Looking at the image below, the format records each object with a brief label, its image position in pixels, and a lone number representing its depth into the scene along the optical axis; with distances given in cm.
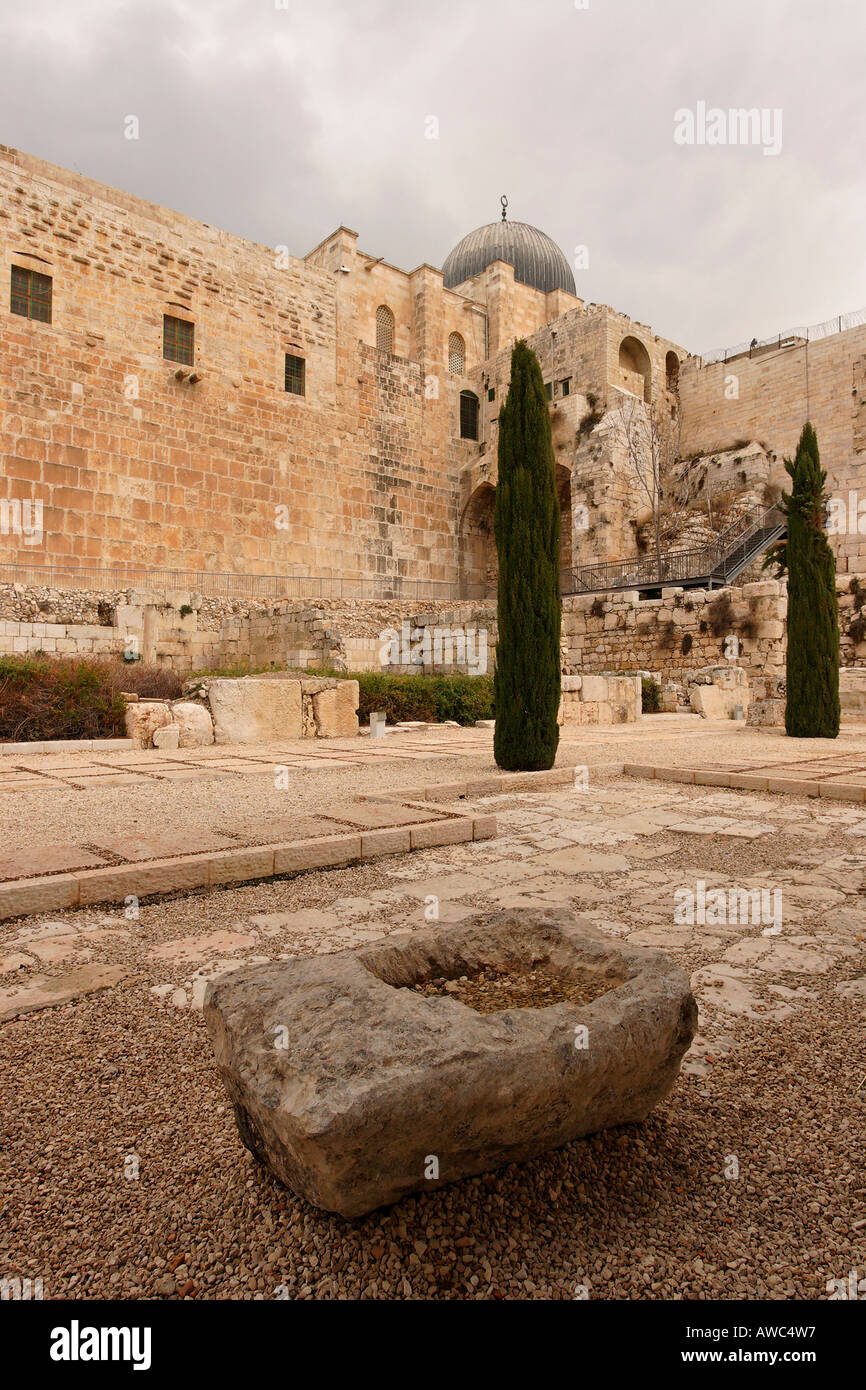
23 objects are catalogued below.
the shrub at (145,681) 1114
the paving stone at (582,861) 396
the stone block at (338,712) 1077
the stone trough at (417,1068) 123
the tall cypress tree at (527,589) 745
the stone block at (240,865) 361
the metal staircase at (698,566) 2025
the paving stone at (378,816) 450
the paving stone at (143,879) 329
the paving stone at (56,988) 224
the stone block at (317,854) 383
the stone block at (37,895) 308
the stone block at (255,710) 991
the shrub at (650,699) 1627
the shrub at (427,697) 1214
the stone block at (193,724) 964
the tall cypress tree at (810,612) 1080
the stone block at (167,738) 941
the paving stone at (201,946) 271
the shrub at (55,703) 924
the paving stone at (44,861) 330
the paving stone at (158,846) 364
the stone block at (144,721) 942
